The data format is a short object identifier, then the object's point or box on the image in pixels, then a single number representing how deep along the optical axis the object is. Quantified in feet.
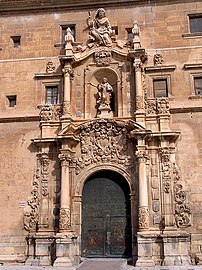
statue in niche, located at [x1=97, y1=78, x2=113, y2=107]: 46.68
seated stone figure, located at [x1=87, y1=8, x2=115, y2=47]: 48.01
